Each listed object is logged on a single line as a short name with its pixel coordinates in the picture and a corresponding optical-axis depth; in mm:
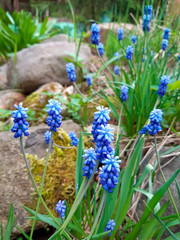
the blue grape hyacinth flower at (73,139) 358
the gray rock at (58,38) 1606
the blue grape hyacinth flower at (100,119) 234
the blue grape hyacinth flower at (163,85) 404
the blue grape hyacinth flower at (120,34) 620
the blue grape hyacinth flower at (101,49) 651
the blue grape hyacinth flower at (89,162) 238
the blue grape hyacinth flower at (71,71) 485
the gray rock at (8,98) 906
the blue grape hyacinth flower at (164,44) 560
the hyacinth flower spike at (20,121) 241
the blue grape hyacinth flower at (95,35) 500
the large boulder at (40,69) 1044
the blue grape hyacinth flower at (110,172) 219
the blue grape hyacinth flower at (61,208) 291
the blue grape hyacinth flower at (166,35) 591
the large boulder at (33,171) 430
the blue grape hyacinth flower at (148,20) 574
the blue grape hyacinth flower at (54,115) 260
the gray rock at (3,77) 1216
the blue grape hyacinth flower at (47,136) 382
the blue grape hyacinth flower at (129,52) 518
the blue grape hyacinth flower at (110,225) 310
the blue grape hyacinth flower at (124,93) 424
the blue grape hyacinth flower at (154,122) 299
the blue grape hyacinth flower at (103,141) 219
